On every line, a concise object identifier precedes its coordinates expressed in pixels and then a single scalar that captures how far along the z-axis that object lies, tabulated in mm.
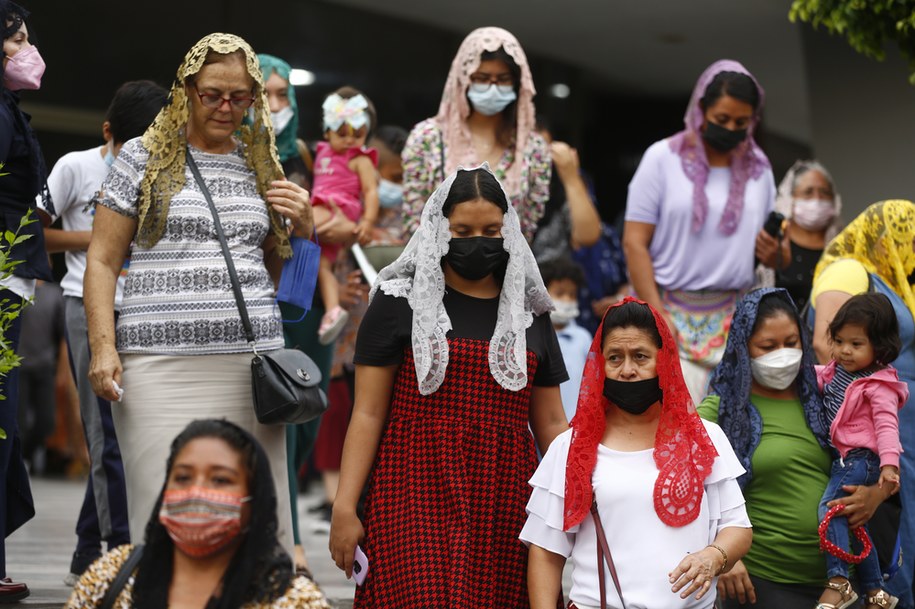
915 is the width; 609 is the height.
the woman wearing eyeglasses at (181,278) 9883
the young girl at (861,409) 10726
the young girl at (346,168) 14703
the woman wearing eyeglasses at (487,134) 13062
